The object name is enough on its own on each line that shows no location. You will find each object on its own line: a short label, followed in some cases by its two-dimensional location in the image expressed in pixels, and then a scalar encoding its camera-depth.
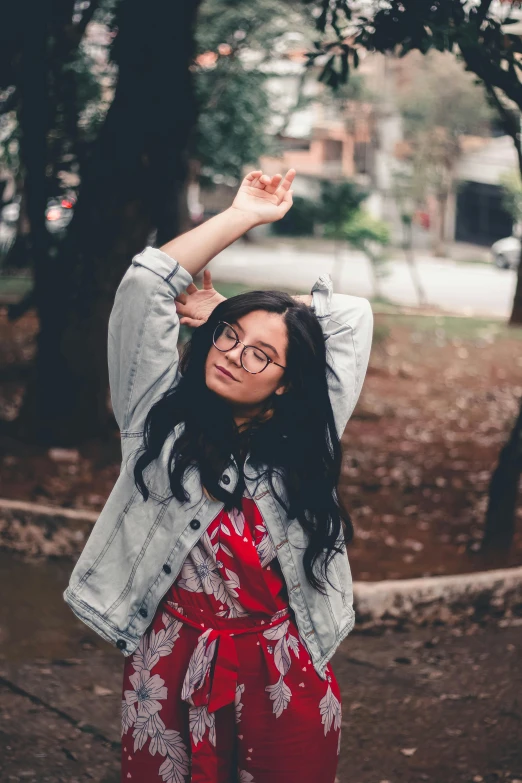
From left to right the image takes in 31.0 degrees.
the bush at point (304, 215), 18.30
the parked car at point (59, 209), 7.54
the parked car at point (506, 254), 31.51
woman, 2.31
